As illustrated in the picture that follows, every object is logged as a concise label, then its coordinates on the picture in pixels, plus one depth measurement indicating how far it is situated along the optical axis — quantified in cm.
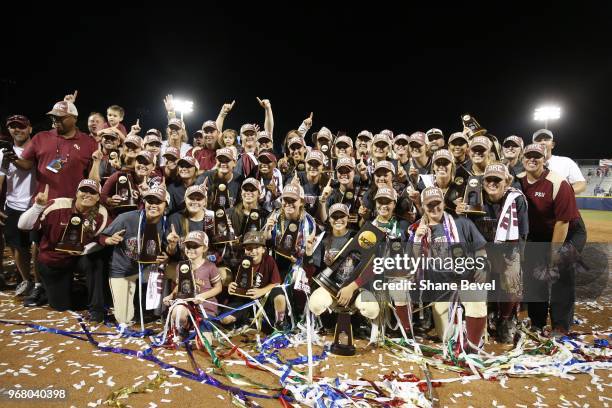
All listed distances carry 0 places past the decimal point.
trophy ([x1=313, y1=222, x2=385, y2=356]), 432
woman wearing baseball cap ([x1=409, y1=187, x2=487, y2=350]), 427
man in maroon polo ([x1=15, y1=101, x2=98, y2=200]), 548
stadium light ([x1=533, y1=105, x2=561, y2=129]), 2158
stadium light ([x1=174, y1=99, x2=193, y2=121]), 2160
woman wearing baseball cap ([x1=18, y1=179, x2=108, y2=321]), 491
